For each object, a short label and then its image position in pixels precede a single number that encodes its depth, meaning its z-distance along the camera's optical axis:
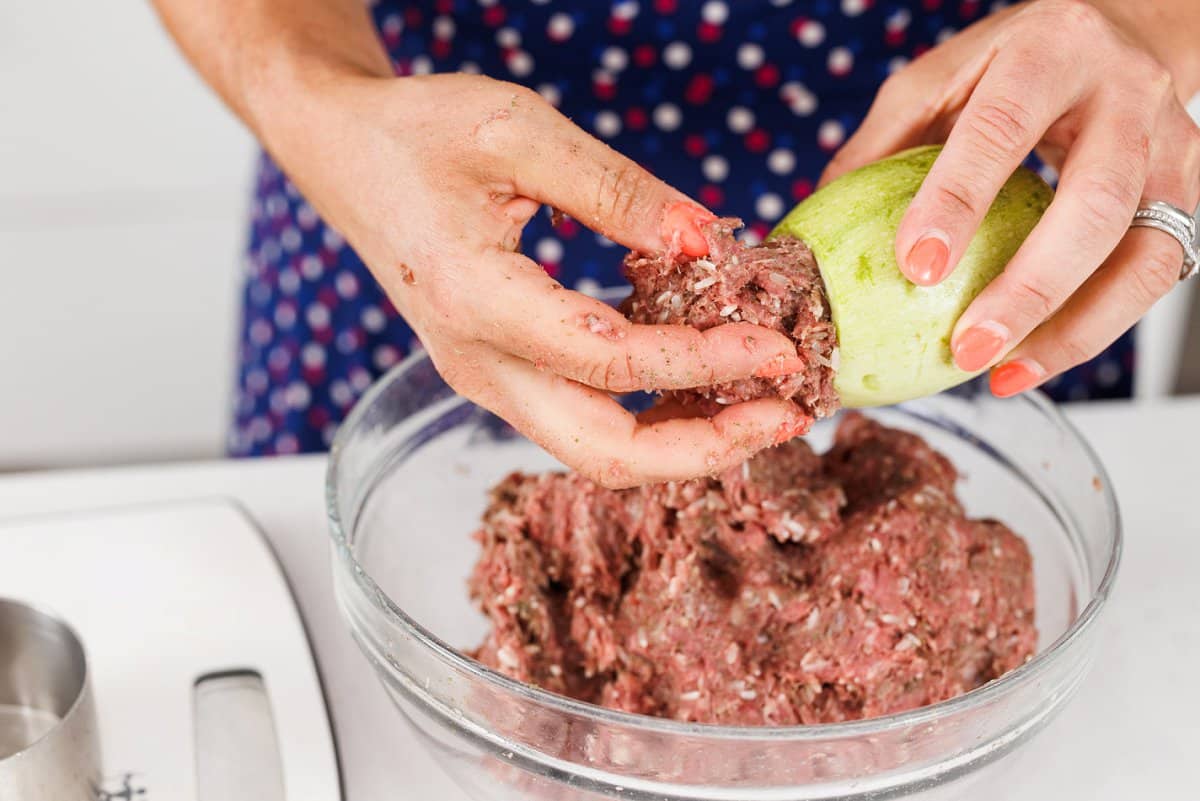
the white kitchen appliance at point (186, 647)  0.74
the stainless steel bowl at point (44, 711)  0.69
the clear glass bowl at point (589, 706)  0.67
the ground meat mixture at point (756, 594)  0.72
